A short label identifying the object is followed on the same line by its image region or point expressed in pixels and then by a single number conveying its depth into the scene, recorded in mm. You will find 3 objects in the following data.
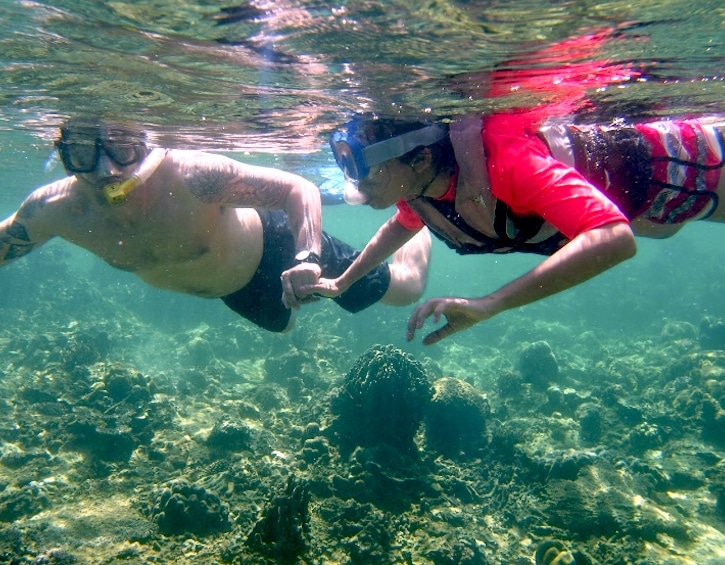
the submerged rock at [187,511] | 5309
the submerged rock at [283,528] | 4668
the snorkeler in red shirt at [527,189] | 2186
